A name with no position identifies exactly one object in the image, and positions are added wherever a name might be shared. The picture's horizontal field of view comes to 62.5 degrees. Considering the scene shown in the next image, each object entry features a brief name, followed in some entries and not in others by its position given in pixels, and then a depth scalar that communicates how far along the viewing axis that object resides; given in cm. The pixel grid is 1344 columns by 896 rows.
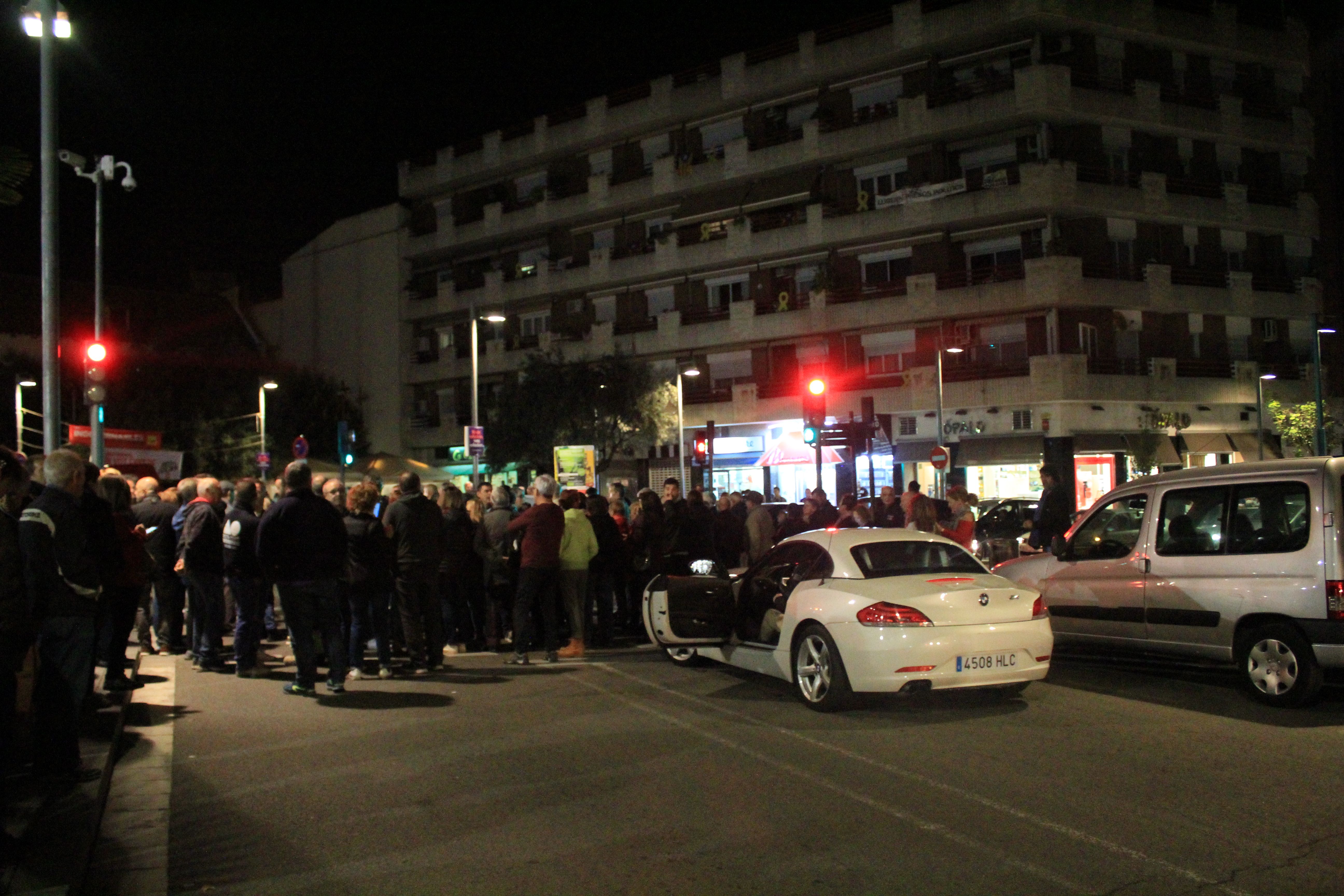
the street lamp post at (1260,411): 3462
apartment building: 3428
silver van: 815
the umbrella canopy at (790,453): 3759
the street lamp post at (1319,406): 3005
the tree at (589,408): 3909
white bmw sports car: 804
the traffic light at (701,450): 2622
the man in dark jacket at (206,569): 1076
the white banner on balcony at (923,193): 3494
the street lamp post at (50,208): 1180
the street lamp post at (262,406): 4297
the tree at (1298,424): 3416
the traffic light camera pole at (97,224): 1783
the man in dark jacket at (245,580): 1042
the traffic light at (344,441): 2959
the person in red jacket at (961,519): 1314
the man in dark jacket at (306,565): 927
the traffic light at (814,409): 2041
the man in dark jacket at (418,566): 1086
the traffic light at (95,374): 1634
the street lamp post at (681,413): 3872
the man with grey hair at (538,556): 1124
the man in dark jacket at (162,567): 1167
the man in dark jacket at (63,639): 620
